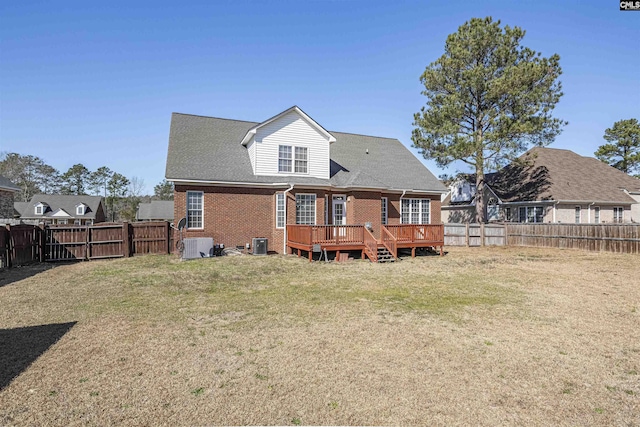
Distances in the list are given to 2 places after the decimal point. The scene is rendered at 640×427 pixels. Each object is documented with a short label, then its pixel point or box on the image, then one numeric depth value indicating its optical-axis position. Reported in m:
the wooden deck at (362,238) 14.53
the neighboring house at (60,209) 49.47
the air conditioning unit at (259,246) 16.30
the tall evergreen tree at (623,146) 39.97
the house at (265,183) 16.33
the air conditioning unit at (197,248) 14.74
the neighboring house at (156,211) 52.54
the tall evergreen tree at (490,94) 21.88
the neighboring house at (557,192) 25.97
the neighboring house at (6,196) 21.06
